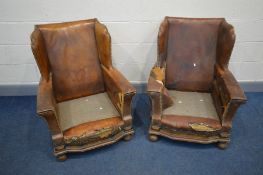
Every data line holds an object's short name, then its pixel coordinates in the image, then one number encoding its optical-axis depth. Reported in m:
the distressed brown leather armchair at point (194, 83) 1.90
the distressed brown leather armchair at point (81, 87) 1.85
